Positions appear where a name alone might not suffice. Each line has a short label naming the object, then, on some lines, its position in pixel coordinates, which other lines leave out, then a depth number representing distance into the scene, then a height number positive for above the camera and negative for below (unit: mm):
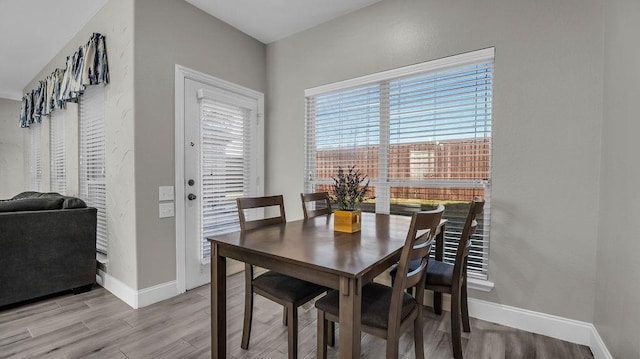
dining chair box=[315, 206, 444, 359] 1194 -631
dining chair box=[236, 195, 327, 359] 1501 -672
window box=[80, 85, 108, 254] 2842 +190
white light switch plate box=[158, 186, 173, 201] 2504 -177
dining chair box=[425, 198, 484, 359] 1653 -652
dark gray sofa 2301 -656
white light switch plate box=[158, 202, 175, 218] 2514 -332
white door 2740 +120
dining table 1071 -365
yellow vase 1754 -300
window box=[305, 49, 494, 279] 2236 +354
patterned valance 2637 +1038
